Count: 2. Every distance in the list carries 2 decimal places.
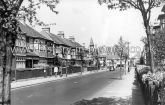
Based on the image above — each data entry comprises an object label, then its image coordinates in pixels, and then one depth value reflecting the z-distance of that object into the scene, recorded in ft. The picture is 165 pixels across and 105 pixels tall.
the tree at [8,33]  22.20
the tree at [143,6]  48.39
